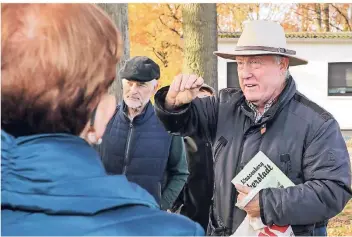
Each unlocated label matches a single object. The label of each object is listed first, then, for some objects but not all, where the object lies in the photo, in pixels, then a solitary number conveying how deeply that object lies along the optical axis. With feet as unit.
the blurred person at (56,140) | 3.09
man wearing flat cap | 9.20
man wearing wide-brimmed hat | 6.61
